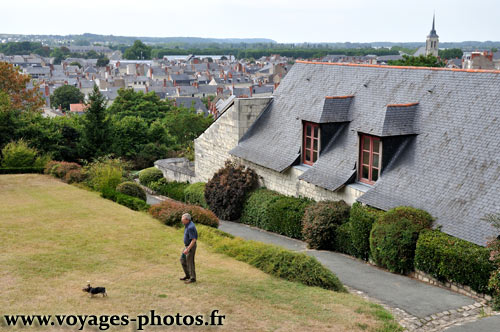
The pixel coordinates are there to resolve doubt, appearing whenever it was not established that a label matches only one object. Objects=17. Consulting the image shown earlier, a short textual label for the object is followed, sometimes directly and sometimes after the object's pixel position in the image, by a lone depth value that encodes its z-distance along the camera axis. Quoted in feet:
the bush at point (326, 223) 56.95
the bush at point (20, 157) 92.73
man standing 35.50
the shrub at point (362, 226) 51.06
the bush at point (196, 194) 85.66
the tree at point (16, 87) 140.36
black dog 32.65
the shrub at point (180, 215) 56.85
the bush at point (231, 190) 75.97
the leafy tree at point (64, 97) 345.72
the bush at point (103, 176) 78.54
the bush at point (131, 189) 75.41
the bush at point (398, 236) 45.85
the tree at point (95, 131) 106.01
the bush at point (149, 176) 108.17
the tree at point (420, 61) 140.38
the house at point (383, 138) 46.65
